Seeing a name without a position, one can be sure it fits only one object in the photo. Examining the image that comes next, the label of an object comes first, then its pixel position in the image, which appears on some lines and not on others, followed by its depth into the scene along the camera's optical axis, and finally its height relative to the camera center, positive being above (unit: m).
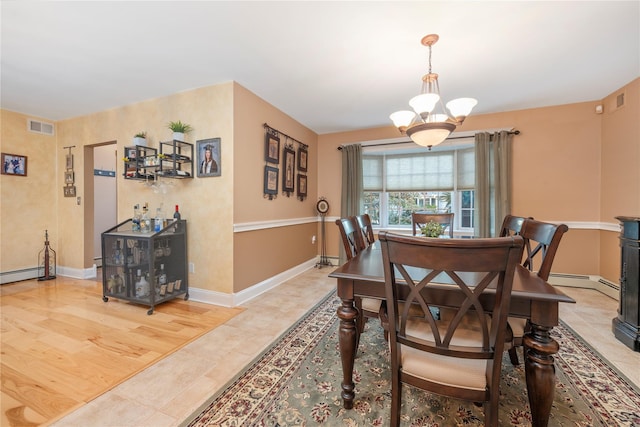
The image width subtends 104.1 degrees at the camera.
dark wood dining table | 1.08 -0.48
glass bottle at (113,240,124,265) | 2.93 -0.52
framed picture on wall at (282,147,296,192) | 3.82 +0.68
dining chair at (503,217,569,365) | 1.38 -0.21
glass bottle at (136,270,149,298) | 2.80 -0.85
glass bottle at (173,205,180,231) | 2.94 -0.08
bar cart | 2.75 -0.62
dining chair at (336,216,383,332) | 1.67 -0.29
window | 4.08 +0.50
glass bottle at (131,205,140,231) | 3.12 -0.12
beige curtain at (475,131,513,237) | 3.67 +0.47
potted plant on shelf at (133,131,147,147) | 3.13 +0.93
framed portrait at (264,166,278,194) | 3.40 +0.45
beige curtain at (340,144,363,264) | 4.51 +0.55
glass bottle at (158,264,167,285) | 2.83 -0.75
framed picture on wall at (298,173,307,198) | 4.30 +0.46
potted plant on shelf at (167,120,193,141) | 2.93 +0.99
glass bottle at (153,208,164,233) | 2.96 -0.11
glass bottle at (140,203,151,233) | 3.04 -0.16
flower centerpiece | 2.01 -0.15
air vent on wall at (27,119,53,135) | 3.88 +1.35
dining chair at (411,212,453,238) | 3.04 -0.09
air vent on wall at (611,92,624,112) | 3.00 +1.35
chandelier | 2.01 +0.84
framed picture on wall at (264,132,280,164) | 3.39 +0.89
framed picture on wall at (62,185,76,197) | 4.05 +0.35
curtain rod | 3.67 +1.19
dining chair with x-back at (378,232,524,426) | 0.88 -0.48
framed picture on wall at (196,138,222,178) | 2.89 +0.64
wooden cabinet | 1.99 -0.62
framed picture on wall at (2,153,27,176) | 3.59 +0.70
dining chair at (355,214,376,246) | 2.53 -0.17
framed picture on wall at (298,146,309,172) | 4.27 +0.93
